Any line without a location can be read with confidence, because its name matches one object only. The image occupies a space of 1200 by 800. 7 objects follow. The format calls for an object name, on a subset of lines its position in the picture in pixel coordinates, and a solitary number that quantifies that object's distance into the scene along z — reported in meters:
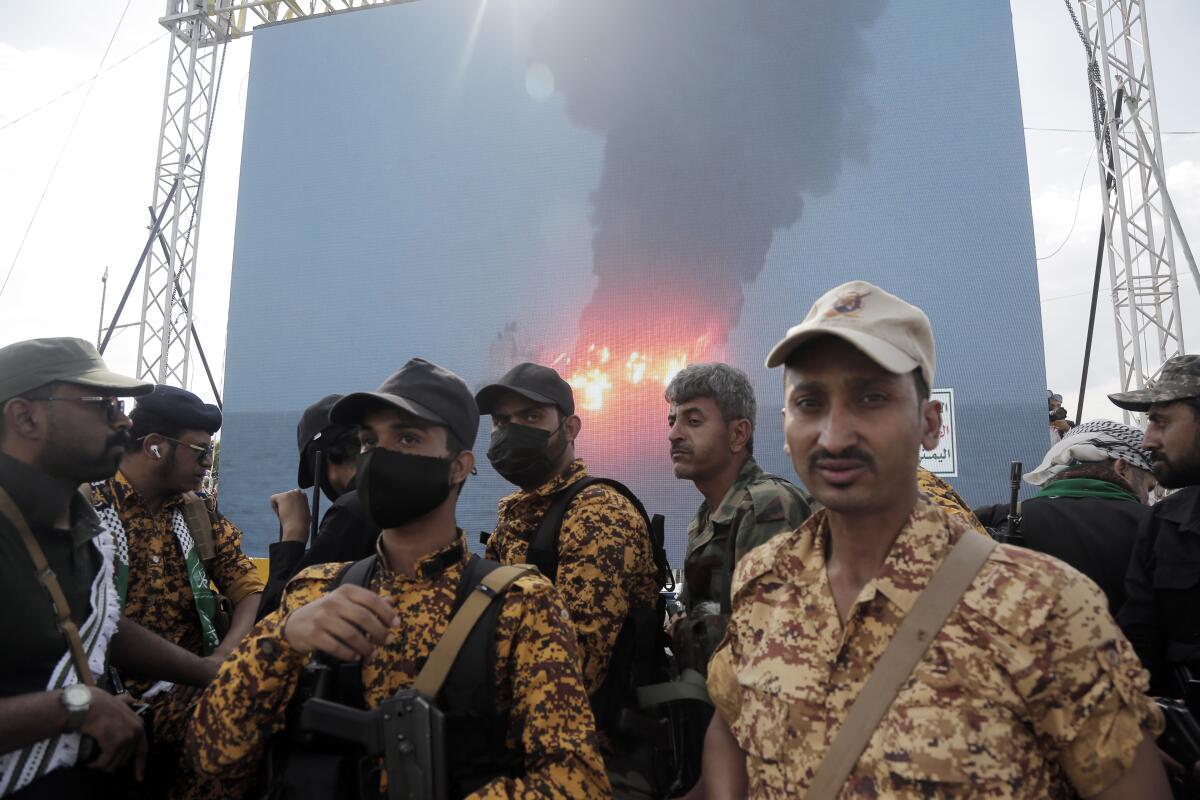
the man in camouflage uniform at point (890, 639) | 1.07
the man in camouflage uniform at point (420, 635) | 1.52
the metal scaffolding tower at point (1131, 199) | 7.70
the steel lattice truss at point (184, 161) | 10.23
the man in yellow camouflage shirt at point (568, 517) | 2.29
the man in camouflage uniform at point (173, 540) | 2.71
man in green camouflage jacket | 2.38
